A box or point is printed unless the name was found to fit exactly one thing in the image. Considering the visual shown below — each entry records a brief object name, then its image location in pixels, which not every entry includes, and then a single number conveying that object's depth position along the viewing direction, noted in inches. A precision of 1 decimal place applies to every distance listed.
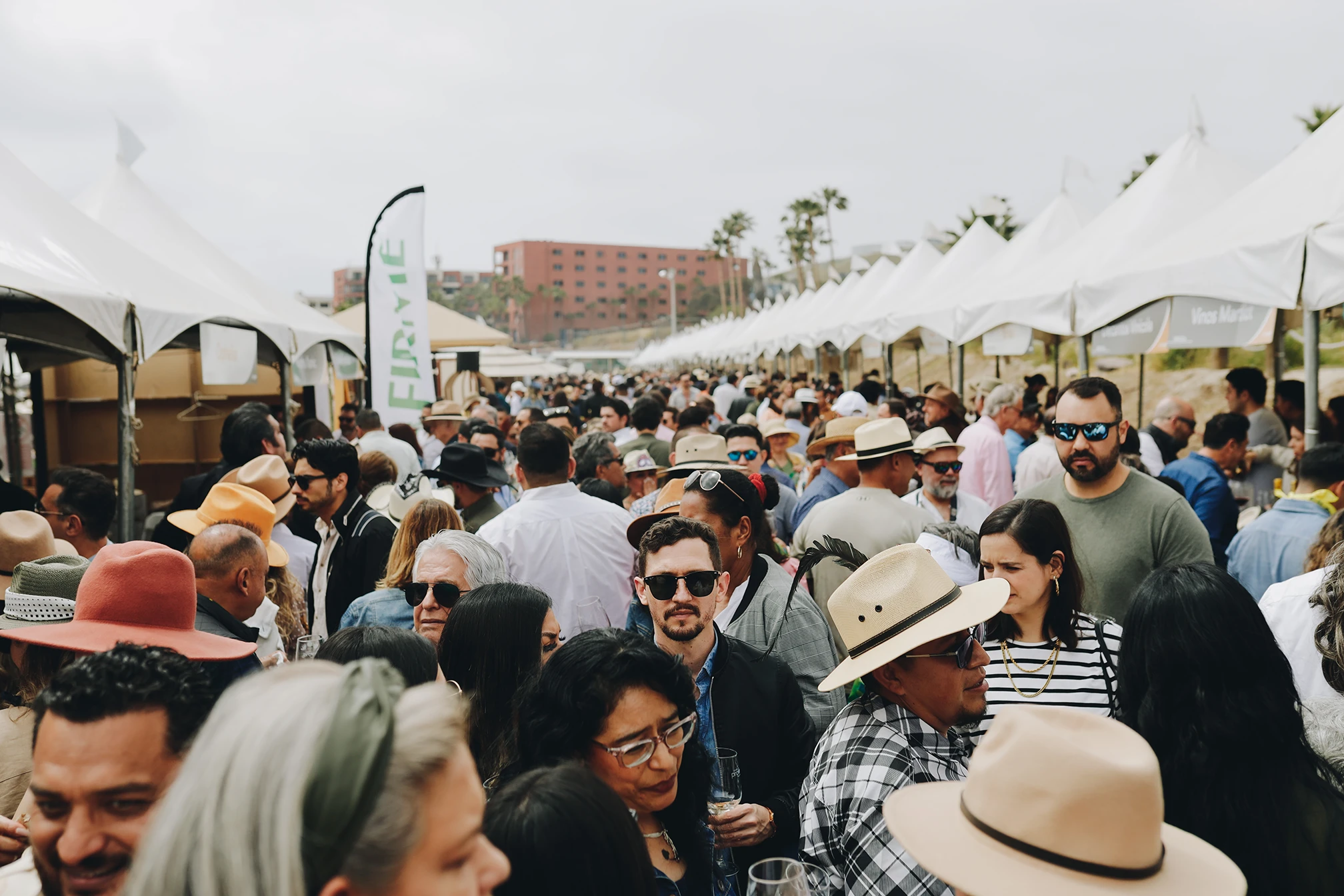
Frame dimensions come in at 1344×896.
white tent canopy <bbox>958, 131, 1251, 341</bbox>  344.2
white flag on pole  366.9
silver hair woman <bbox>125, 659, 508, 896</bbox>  38.8
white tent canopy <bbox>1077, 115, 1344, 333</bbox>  219.0
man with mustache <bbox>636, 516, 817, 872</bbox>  106.7
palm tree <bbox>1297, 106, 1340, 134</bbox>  1010.0
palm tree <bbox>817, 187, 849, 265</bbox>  2492.6
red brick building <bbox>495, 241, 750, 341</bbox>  5876.0
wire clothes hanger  454.9
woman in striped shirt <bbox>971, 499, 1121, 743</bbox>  119.3
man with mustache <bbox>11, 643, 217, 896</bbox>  57.0
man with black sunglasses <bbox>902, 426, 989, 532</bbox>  208.4
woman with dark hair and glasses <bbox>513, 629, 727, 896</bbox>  82.7
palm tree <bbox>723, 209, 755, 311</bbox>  3371.1
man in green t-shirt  154.8
